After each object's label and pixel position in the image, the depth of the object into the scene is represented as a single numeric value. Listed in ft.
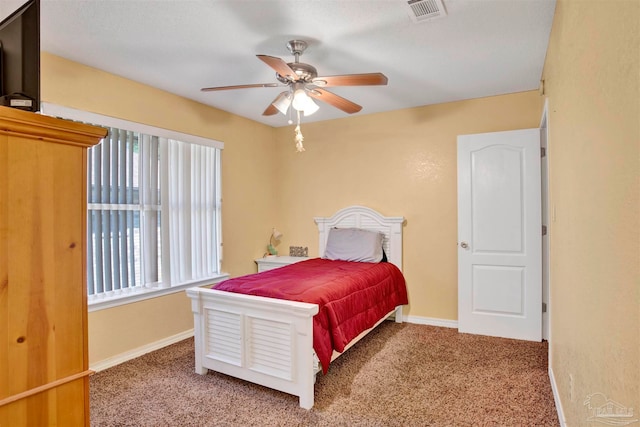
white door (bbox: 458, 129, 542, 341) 11.33
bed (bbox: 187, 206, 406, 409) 7.63
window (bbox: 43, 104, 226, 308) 9.78
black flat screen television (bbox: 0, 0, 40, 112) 3.18
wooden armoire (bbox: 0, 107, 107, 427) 2.73
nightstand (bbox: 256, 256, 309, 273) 14.74
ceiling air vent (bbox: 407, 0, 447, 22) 6.86
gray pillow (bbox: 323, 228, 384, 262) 13.31
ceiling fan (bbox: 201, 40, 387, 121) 7.72
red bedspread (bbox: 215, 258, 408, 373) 8.31
